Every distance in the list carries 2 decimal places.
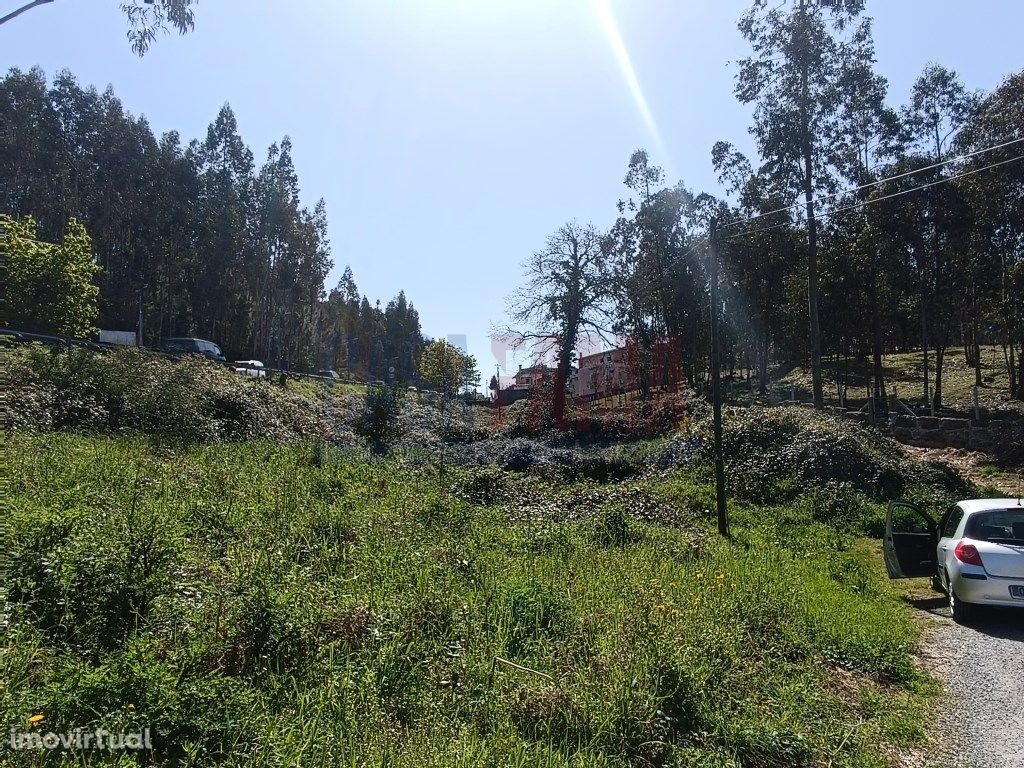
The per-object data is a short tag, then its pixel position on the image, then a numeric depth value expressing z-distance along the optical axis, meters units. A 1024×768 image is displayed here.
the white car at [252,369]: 29.21
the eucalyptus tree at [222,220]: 46.84
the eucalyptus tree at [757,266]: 33.19
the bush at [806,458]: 17.09
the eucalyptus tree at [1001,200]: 21.30
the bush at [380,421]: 24.59
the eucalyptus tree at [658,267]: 36.91
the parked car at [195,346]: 35.75
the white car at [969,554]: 7.07
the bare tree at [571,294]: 33.09
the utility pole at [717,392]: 12.82
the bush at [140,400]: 14.05
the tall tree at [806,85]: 22.34
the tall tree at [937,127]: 26.97
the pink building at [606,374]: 33.19
